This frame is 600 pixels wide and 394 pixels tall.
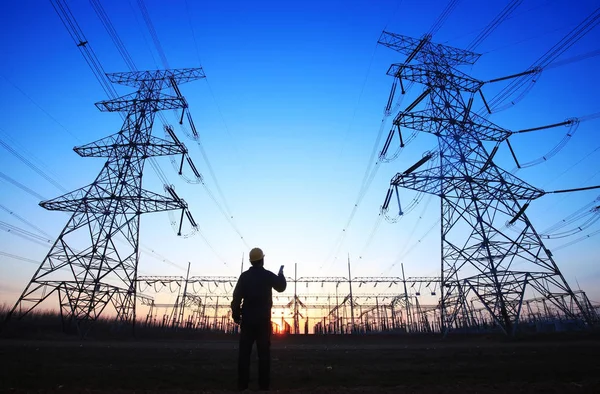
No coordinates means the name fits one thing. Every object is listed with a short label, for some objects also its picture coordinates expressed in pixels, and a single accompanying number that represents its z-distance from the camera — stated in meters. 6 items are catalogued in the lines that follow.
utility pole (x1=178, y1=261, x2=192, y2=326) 35.53
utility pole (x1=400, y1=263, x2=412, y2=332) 36.66
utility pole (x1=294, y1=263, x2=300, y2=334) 32.34
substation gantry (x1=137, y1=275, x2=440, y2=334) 35.84
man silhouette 3.35
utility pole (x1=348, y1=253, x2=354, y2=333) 31.45
